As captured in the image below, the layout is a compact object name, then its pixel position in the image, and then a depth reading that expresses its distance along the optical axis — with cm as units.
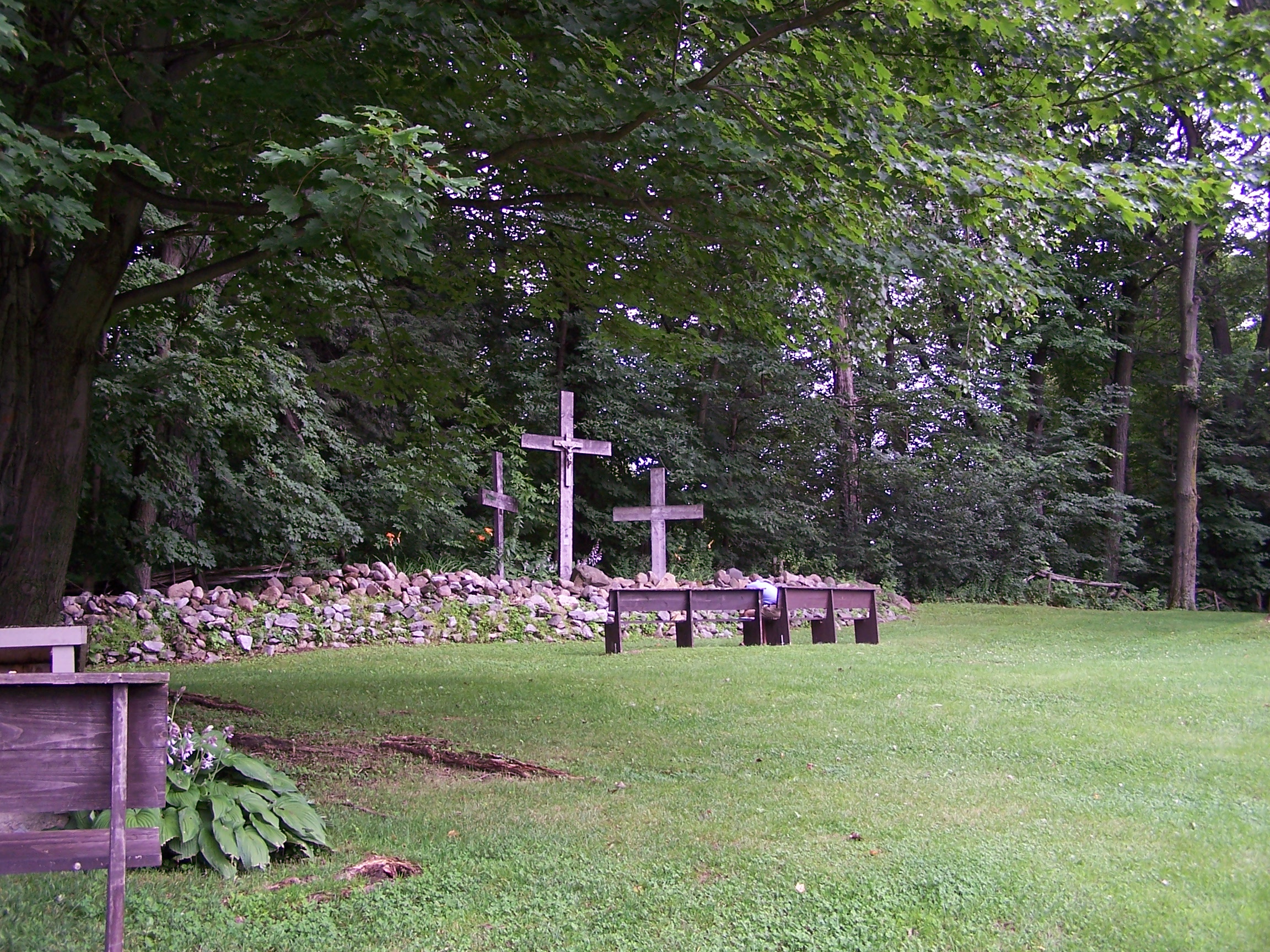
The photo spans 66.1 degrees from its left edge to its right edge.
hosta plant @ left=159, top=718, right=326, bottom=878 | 402
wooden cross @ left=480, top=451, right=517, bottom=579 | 1645
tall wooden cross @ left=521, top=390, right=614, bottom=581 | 1659
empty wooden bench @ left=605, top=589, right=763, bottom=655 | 1158
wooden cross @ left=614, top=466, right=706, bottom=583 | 1688
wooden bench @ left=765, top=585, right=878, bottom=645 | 1211
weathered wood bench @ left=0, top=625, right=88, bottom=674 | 488
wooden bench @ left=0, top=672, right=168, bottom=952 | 286
